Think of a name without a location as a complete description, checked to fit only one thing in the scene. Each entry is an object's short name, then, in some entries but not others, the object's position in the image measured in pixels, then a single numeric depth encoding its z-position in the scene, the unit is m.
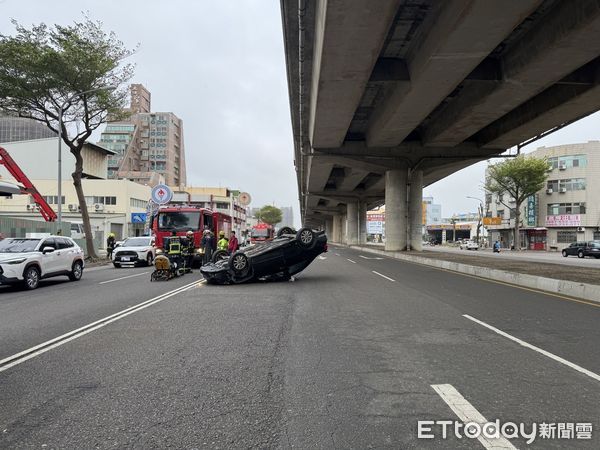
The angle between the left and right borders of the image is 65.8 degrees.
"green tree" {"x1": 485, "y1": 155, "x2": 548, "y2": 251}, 56.72
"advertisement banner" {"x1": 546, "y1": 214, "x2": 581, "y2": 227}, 57.53
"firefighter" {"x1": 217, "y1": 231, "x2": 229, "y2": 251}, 17.94
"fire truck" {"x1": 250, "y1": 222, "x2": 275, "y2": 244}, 39.81
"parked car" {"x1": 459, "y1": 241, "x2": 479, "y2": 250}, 61.31
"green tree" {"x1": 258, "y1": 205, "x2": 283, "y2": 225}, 134.54
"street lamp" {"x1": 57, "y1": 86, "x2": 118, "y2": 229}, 24.08
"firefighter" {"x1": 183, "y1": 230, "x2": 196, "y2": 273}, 18.06
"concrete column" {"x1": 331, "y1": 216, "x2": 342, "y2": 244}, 87.75
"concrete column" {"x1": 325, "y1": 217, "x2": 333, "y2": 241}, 109.22
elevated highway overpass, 12.96
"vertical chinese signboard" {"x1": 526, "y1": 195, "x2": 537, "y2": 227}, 61.84
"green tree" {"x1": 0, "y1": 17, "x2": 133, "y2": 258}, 22.83
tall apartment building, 110.75
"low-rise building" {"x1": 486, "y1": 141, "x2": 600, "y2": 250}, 56.97
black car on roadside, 39.19
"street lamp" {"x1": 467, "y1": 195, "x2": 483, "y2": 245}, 75.69
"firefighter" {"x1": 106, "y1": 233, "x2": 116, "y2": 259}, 27.98
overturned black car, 13.48
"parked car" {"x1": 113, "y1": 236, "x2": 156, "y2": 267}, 22.56
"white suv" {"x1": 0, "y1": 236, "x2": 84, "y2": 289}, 13.12
